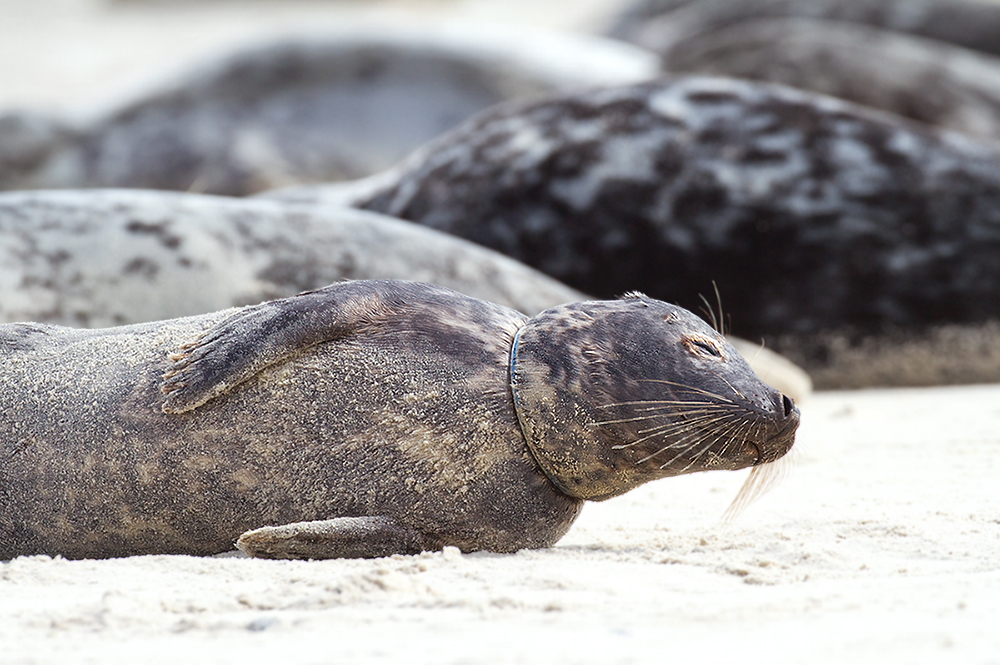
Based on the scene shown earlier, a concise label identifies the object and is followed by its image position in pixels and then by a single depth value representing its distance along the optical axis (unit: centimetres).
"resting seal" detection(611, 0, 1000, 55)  1739
